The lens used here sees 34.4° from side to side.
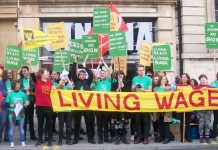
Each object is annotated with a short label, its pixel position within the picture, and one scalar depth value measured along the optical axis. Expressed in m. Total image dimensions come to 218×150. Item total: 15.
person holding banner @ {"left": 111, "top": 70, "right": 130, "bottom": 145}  9.28
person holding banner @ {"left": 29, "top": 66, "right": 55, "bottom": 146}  9.04
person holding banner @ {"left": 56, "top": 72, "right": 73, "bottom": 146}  9.16
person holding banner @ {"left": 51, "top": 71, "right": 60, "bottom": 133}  10.03
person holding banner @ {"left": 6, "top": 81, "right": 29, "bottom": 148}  9.08
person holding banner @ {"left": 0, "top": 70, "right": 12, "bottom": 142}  9.34
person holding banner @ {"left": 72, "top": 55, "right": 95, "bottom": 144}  9.29
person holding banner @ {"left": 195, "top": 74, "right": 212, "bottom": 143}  9.41
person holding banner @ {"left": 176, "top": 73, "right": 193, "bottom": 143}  9.52
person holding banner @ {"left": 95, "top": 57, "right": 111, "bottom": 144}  9.34
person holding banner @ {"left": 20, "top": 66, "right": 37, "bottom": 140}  9.64
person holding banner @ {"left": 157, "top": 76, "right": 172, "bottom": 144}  9.35
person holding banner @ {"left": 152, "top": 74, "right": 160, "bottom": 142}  9.62
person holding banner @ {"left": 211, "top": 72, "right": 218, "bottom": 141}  9.81
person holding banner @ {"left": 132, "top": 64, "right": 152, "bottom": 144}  9.35
